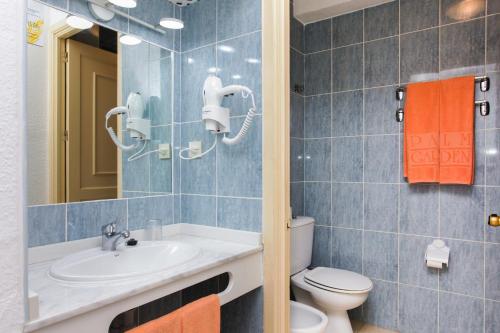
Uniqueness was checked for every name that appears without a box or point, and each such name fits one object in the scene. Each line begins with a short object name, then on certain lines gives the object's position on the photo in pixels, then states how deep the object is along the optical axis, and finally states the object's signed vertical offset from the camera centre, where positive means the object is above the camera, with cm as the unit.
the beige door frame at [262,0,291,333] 145 +4
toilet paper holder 205 -55
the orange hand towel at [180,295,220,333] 109 -51
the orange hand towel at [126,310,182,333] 96 -47
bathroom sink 104 -35
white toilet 204 -75
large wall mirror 126 +24
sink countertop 80 -35
